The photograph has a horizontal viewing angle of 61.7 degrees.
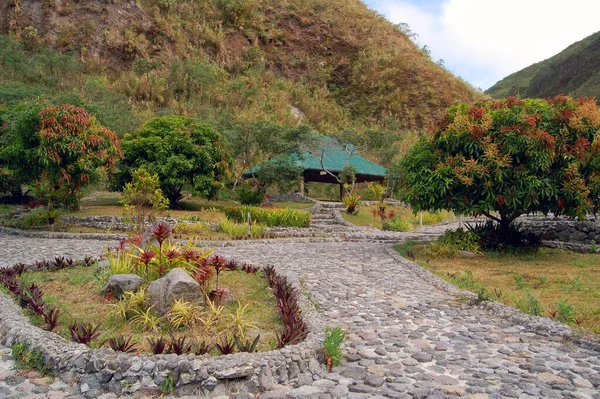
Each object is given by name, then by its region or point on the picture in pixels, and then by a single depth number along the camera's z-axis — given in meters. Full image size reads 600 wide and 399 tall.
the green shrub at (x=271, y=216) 19.39
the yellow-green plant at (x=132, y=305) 6.40
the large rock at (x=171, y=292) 6.40
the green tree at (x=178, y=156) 21.48
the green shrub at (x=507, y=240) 13.62
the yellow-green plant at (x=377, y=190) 27.98
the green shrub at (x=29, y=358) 5.08
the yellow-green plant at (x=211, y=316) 5.98
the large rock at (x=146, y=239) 8.77
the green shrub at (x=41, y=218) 17.94
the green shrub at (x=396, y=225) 21.25
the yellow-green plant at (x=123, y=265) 8.12
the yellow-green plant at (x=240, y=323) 5.85
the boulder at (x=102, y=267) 8.72
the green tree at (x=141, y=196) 13.61
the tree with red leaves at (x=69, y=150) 16.20
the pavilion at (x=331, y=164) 29.66
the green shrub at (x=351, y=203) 23.48
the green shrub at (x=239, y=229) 17.30
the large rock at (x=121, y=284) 7.18
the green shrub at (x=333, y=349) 5.22
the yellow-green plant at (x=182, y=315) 6.03
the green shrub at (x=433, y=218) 25.06
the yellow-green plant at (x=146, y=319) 6.06
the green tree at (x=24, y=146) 16.75
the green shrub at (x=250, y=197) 23.27
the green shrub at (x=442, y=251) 12.86
